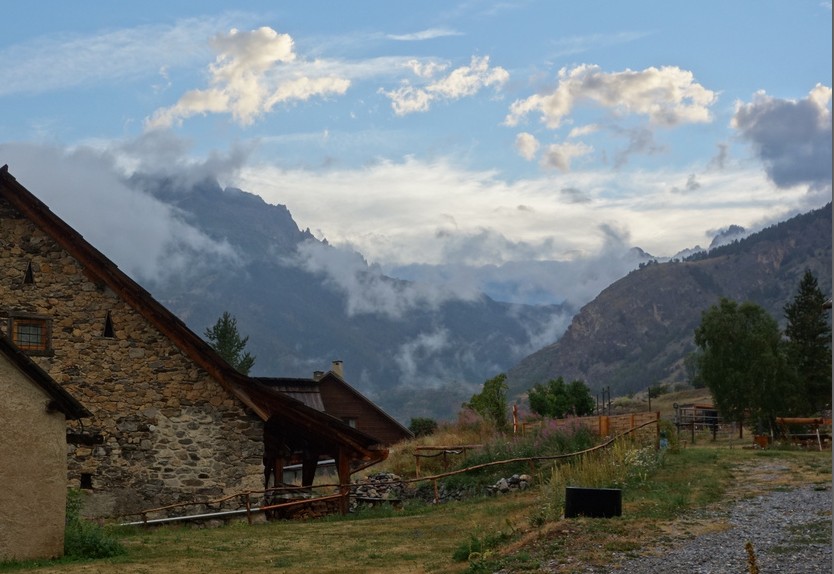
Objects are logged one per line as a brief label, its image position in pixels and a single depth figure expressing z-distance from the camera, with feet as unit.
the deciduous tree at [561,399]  215.31
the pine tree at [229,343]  255.29
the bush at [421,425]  233.76
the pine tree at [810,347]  244.22
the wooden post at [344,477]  86.94
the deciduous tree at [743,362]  226.58
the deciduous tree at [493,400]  159.13
